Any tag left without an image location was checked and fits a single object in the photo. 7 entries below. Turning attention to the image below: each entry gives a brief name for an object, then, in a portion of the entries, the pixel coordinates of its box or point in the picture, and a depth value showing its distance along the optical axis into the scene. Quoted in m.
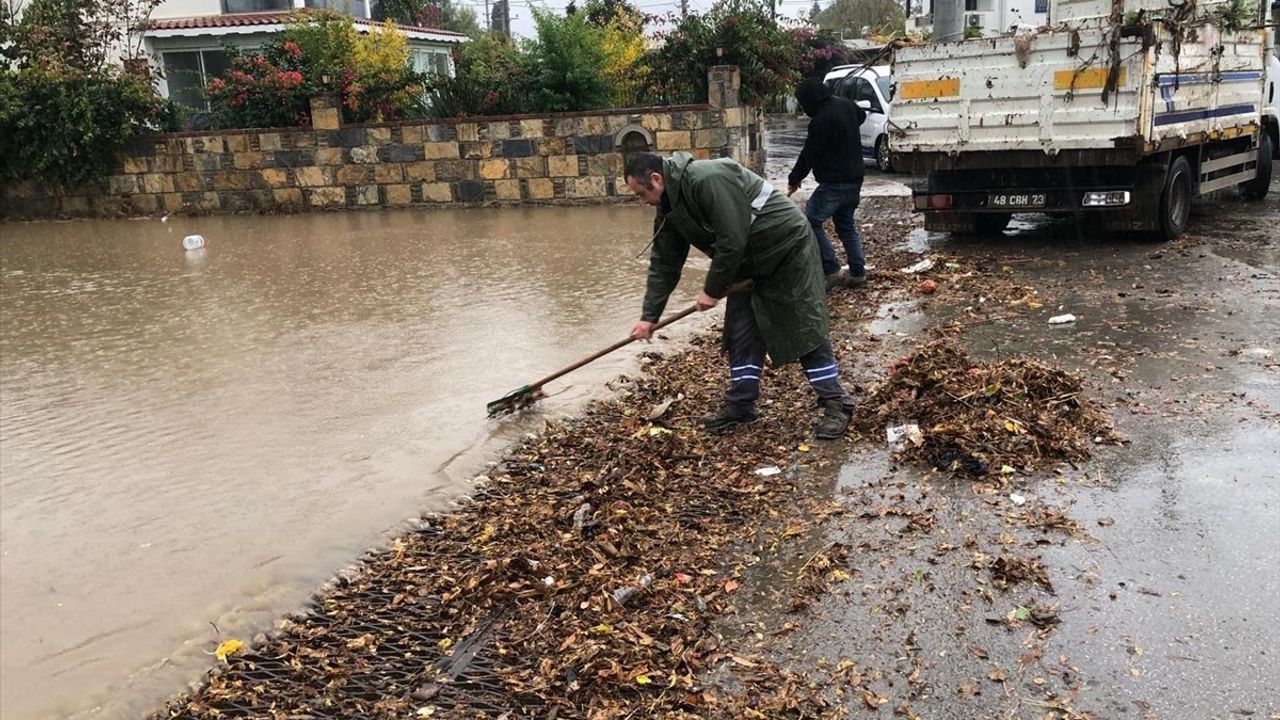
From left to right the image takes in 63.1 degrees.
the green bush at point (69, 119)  16.00
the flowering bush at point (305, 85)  16.16
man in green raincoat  4.96
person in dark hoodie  8.26
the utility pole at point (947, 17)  17.08
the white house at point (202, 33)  23.00
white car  17.06
